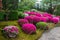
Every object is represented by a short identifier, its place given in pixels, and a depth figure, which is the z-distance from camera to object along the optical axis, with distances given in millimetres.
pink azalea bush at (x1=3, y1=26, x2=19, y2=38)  2797
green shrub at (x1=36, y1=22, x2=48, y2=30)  3847
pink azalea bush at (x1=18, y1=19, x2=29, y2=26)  3617
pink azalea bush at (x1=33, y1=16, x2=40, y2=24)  4122
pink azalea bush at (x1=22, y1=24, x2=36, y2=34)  3277
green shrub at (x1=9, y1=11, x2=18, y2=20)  3865
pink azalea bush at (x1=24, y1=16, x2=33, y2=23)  4037
